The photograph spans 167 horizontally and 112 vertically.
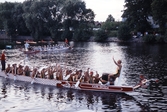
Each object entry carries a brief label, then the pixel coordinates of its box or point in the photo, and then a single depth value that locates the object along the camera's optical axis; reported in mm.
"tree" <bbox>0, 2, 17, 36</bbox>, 108375
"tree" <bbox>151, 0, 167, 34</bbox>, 75938
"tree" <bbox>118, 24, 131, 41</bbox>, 90438
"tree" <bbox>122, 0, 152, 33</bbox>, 91862
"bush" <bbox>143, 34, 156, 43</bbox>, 84938
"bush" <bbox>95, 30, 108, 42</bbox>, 97625
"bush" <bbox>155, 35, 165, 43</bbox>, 81512
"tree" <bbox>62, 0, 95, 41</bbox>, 99000
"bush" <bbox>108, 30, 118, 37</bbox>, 99638
